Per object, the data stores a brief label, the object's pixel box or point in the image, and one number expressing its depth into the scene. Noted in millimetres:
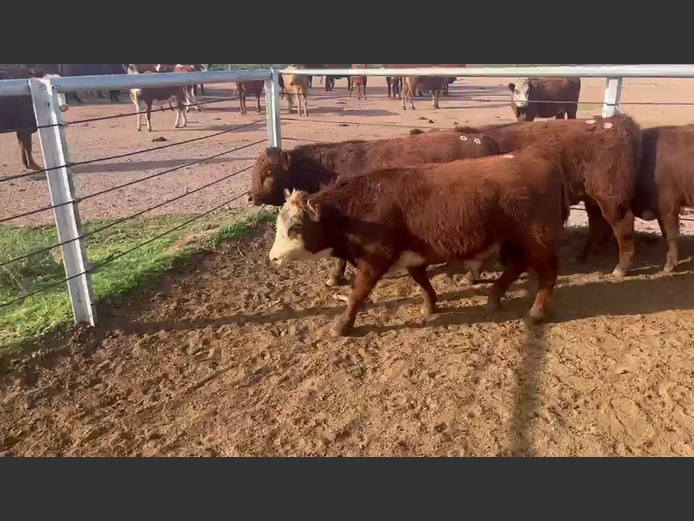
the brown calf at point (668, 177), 5652
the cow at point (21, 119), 11852
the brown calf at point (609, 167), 5758
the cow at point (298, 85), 21941
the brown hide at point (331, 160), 6320
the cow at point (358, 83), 28422
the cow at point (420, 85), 24009
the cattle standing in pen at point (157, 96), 17494
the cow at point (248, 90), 22025
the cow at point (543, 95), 16703
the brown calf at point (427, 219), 4703
